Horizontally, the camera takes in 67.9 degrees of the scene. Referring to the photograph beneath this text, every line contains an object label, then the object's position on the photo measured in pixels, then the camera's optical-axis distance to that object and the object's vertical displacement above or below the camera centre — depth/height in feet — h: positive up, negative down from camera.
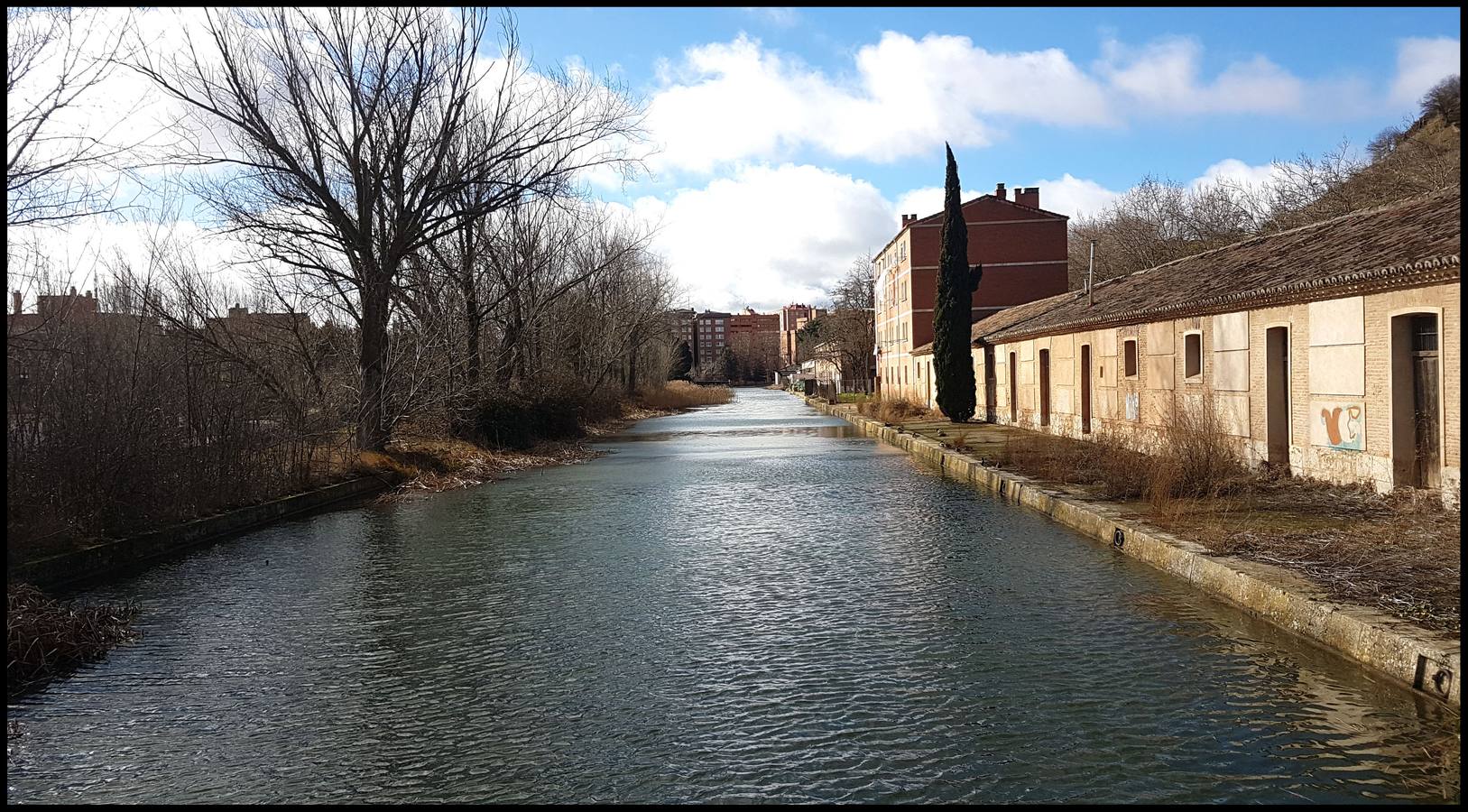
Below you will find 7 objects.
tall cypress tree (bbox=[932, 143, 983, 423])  116.57 +7.75
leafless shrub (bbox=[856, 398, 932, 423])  134.46 -2.46
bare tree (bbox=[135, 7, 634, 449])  68.59 +15.26
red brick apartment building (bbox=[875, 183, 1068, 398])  170.60 +20.89
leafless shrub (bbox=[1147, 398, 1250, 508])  45.01 -3.17
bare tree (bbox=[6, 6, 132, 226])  31.32 +7.46
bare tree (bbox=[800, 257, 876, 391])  245.65 +14.23
